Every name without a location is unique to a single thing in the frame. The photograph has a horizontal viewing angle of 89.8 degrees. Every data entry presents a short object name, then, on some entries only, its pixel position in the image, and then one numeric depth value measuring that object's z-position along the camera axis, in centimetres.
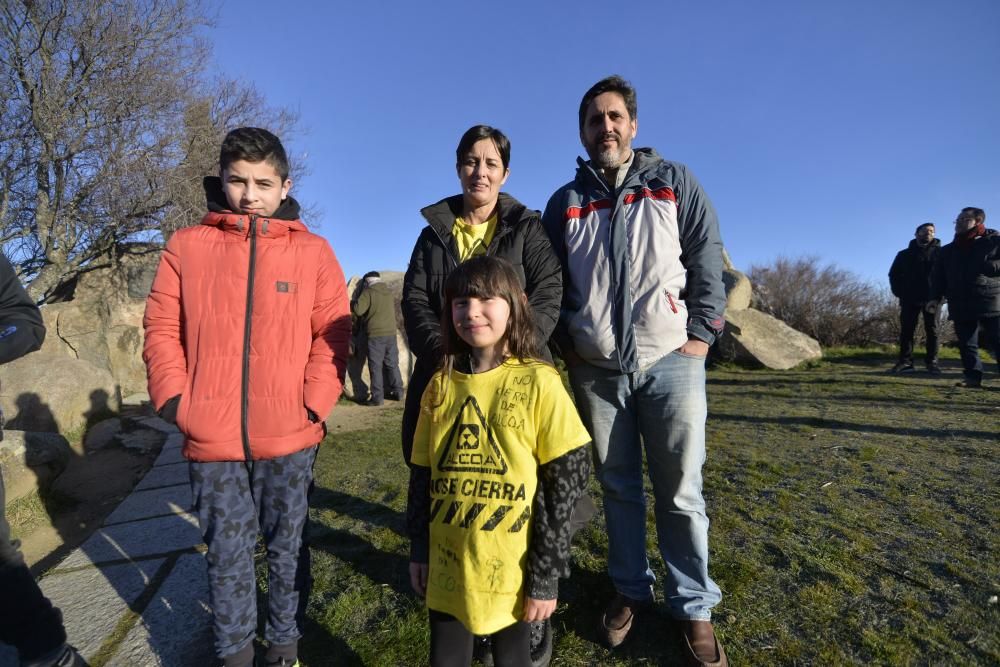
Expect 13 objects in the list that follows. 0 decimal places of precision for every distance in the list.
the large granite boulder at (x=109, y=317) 774
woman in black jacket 201
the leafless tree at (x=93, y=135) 893
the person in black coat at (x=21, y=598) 189
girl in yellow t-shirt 149
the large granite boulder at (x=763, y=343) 959
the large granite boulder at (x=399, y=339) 800
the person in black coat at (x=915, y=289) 800
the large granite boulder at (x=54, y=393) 502
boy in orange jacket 184
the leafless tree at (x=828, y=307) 1259
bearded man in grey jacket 196
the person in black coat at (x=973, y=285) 586
